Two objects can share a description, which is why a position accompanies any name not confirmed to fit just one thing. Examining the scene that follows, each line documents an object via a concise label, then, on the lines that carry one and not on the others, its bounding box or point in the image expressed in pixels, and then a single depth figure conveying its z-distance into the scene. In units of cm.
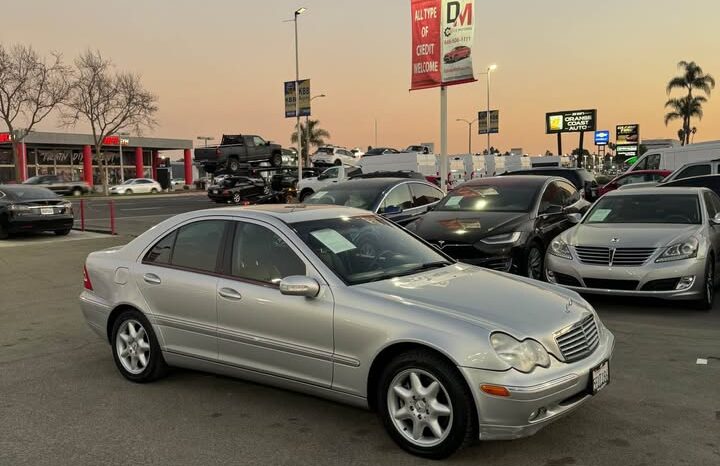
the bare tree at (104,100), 5119
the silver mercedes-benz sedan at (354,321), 347
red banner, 1630
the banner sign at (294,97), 3509
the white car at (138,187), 4931
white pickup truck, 2707
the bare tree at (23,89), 4691
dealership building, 5894
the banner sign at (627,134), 8238
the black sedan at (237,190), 2938
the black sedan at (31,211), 1606
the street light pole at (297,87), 3386
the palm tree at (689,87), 5847
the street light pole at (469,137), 8161
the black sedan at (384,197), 1058
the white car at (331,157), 4700
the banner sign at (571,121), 6056
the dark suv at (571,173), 1663
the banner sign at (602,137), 8394
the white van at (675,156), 2130
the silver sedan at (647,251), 716
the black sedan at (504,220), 850
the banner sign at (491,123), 6088
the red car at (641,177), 2006
